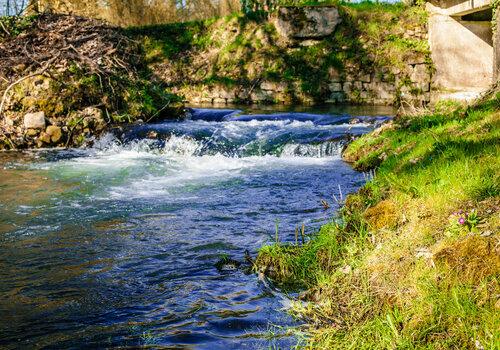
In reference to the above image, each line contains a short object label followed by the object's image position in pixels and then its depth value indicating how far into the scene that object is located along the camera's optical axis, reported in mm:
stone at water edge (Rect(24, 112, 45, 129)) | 11578
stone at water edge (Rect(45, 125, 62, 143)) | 11625
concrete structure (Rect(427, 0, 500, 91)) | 16438
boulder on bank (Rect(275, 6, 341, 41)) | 20578
